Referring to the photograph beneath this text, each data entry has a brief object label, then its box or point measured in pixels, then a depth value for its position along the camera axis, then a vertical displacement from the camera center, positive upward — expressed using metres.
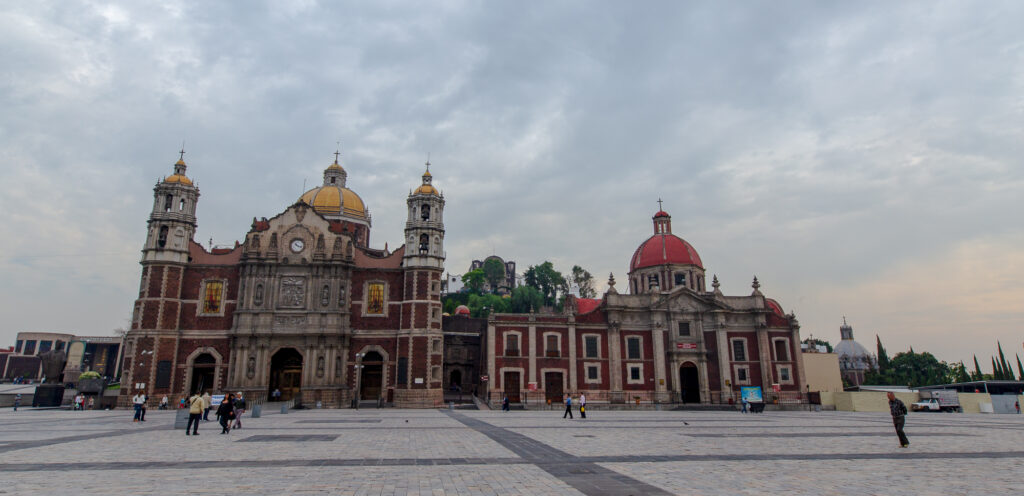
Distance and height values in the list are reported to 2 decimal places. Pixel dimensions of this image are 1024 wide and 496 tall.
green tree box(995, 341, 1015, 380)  86.81 +0.00
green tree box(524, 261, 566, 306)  96.31 +16.60
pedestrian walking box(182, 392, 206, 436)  17.80 -0.92
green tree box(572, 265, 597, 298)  106.62 +18.04
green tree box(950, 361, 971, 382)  94.38 -0.25
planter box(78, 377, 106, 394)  41.59 -0.30
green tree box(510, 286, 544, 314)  84.94 +11.56
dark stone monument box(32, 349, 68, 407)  42.09 -0.04
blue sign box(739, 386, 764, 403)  40.75 -1.46
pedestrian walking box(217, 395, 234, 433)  17.83 -1.06
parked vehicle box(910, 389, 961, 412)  43.62 -2.40
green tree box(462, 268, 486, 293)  104.50 +18.06
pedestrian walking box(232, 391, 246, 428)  20.00 -1.03
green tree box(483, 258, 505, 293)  118.12 +21.94
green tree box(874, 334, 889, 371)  100.06 +2.80
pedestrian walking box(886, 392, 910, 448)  14.28 -1.13
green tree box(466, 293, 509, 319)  85.56 +11.22
